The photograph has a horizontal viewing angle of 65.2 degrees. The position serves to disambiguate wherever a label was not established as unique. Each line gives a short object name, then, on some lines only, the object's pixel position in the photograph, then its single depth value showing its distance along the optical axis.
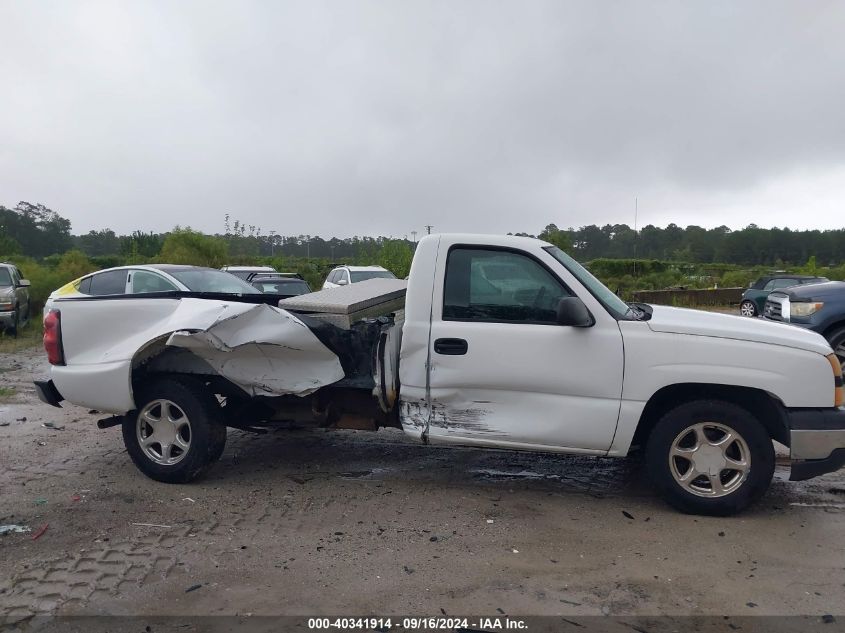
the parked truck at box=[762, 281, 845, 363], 9.02
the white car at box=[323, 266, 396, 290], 17.03
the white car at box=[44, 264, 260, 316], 7.96
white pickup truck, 4.45
